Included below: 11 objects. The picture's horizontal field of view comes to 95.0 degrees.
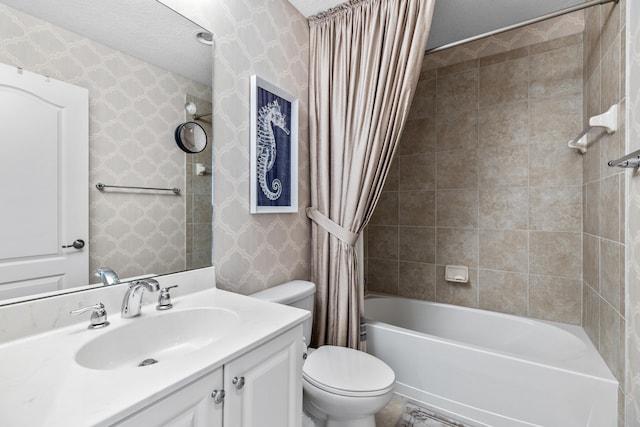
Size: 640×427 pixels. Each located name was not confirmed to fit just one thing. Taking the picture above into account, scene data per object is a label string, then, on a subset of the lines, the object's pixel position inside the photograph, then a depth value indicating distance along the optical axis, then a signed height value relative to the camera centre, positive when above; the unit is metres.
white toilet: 1.21 -0.73
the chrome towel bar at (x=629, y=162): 0.98 +0.18
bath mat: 1.58 -1.14
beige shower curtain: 1.57 +0.53
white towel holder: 1.26 +0.42
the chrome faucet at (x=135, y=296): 0.95 -0.27
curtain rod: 1.35 +1.01
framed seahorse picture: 1.47 +0.36
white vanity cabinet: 0.60 -0.45
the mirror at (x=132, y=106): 0.86 +0.39
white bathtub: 1.34 -0.85
